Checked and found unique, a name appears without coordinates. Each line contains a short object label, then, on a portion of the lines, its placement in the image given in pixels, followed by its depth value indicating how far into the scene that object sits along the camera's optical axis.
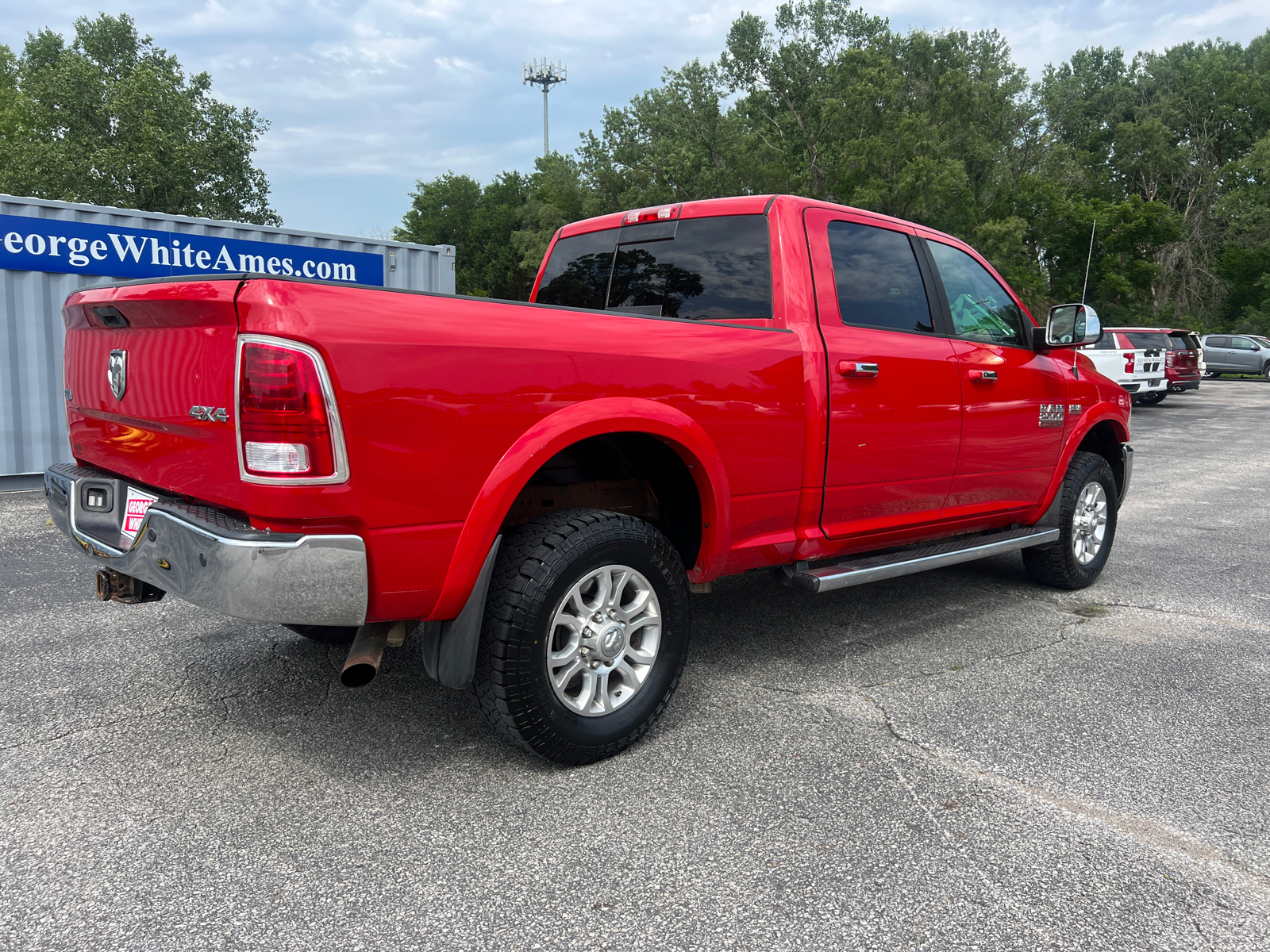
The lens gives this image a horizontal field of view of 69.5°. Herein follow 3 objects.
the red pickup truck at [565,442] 2.38
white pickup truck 18.65
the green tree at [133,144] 34.84
